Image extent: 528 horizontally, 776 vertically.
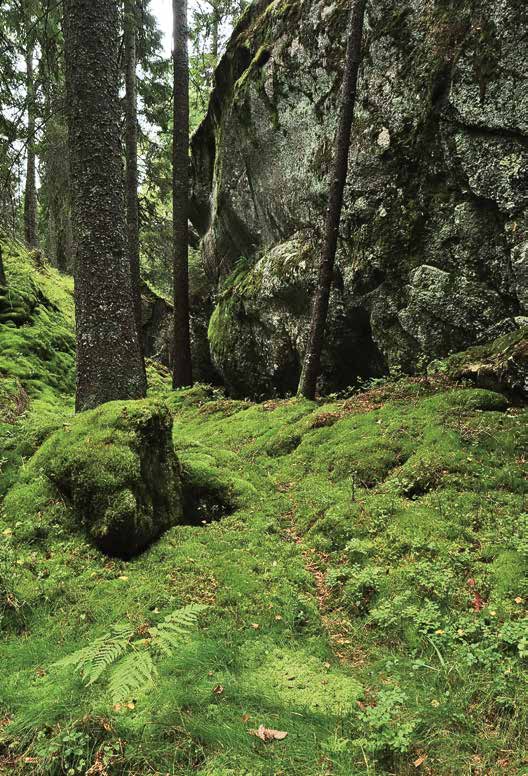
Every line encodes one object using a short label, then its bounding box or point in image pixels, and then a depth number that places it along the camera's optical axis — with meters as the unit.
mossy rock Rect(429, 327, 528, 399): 7.66
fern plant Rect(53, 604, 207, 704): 2.99
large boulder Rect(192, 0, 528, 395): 9.11
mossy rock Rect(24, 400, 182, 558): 4.92
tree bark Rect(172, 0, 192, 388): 14.98
